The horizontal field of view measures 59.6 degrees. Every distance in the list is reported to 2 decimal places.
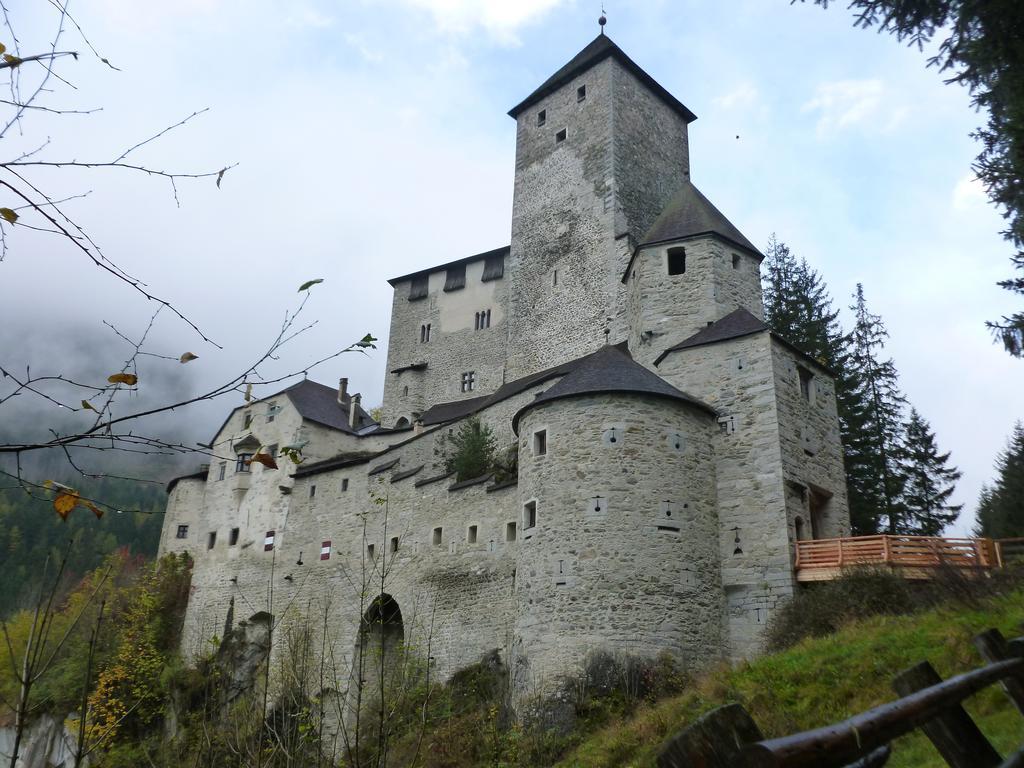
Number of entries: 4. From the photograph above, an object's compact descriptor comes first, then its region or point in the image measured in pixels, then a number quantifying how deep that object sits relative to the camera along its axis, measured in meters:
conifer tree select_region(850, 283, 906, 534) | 28.09
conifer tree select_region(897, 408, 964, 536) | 29.05
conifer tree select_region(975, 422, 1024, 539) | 27.25
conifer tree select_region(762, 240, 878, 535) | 28.50
